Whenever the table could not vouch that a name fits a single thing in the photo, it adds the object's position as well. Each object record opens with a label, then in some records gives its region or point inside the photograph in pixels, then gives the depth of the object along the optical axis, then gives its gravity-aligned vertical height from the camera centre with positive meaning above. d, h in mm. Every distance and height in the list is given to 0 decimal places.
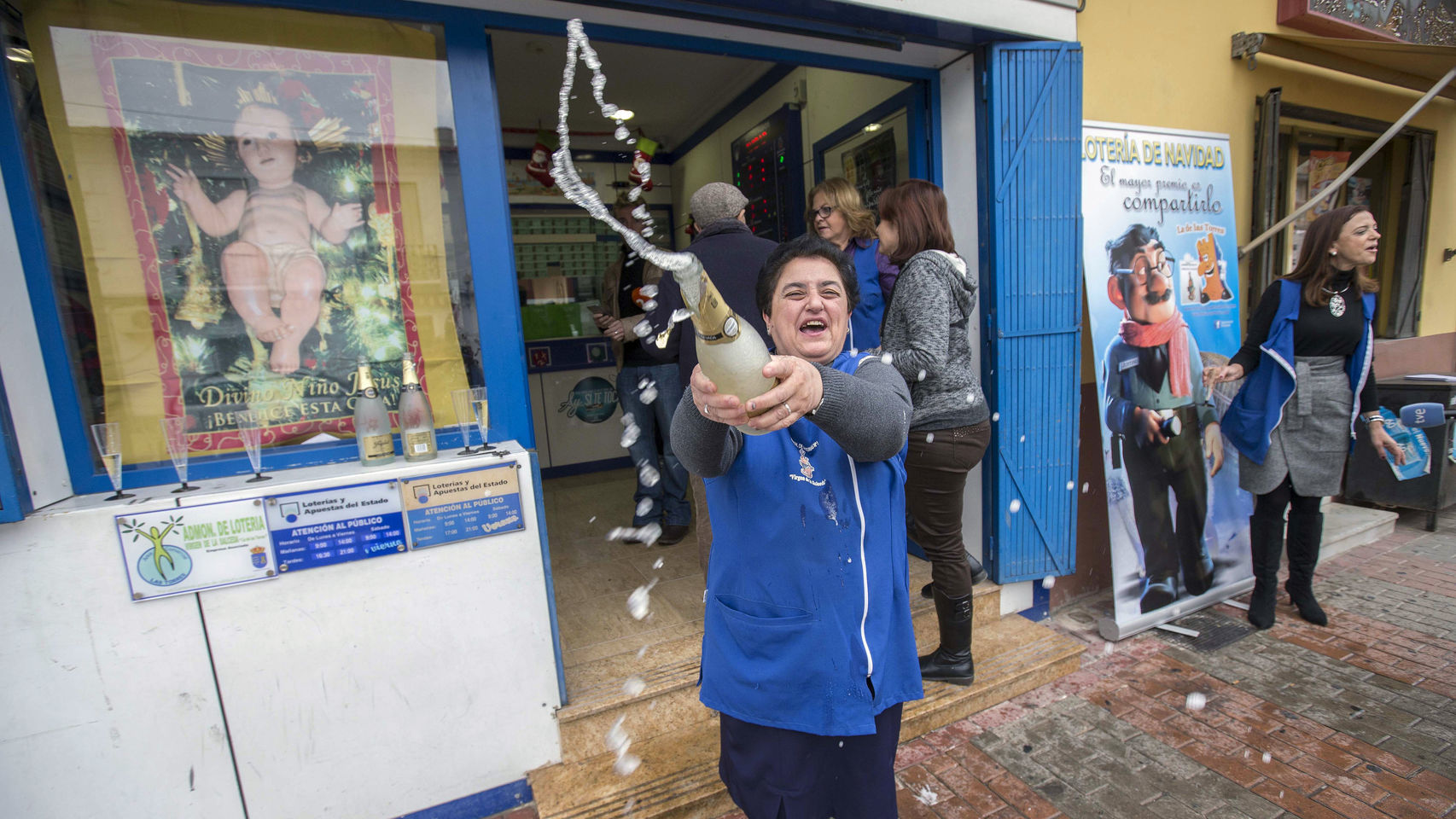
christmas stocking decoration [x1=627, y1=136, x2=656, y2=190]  6172 +1735
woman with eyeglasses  3395 +390
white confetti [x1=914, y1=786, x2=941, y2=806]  2551 -1939
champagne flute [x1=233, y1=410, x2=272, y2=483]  2287 -270
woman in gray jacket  2570 -253
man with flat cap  2674 +276
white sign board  2053 -591
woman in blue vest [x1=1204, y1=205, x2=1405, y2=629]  3453 -584
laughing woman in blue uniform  1413 -584
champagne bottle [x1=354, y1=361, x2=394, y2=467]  2334 -271
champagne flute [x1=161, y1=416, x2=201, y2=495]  2193 -255
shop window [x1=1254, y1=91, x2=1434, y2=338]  5133 +758
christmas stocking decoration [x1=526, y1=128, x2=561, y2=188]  6516 +1858
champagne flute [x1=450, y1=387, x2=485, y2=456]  2490 -258
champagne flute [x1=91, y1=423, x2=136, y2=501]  2117 -244
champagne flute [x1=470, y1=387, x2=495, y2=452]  2504 -266
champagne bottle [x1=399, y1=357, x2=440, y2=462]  2379 -270
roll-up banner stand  3646 -484
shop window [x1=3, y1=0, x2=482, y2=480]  2117 +534
